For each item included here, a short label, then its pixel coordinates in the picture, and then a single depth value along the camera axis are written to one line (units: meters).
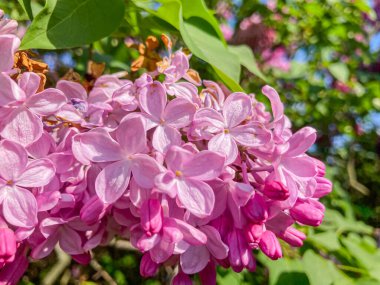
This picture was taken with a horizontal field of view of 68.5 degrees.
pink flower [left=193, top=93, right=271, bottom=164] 0.07
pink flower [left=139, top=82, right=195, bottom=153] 0.07
